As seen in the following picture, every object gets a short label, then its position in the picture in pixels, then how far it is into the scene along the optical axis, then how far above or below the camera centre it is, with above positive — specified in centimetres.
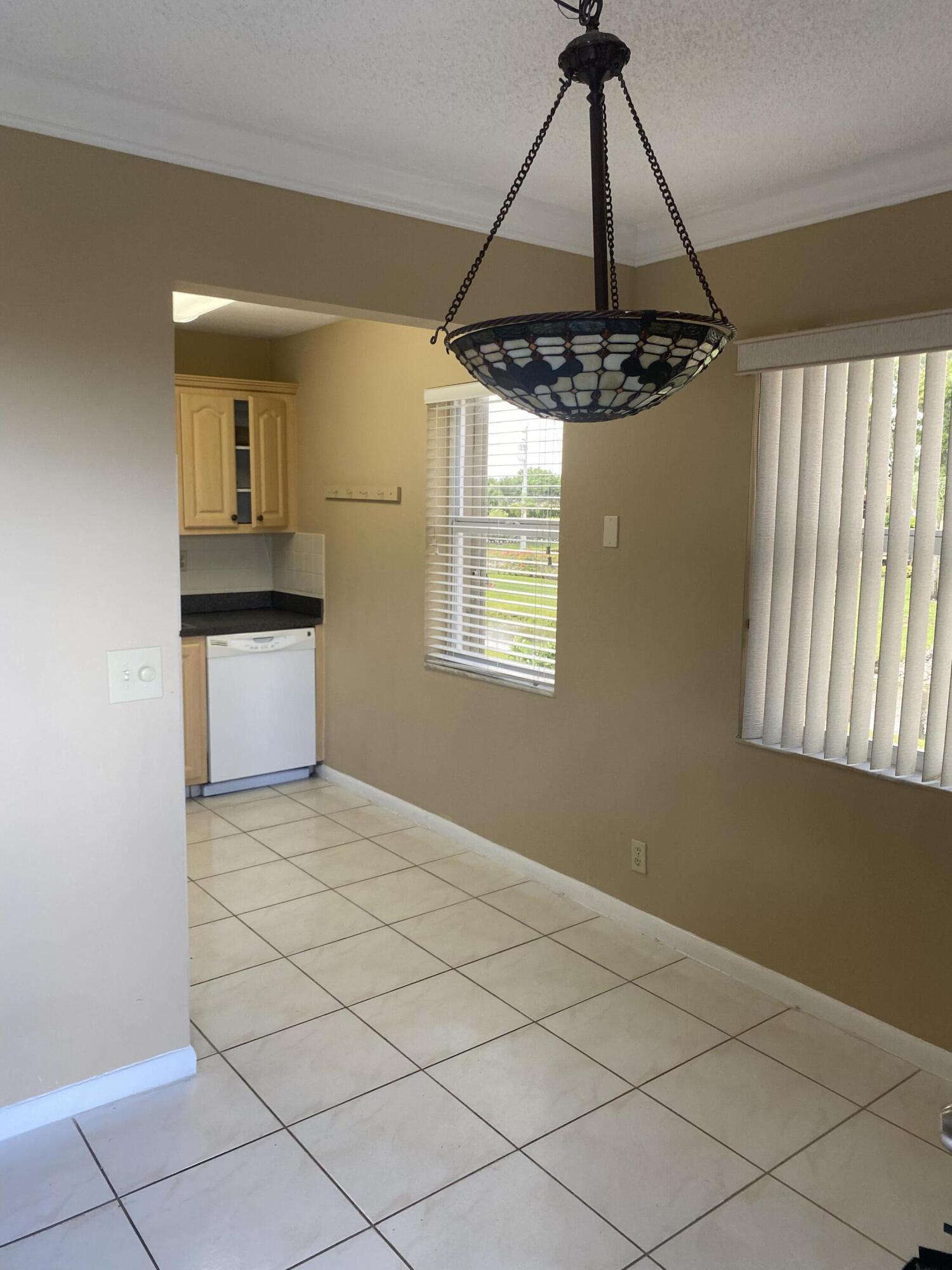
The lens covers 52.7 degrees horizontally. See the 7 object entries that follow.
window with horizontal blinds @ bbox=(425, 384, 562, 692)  387 -11
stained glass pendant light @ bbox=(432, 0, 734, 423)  113 +20
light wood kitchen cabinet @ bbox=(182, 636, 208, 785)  477 -99
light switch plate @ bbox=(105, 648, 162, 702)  244 -42
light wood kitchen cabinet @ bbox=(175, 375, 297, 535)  503 +29
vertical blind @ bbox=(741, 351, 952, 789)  255 -14
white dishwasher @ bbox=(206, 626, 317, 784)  488 -100
